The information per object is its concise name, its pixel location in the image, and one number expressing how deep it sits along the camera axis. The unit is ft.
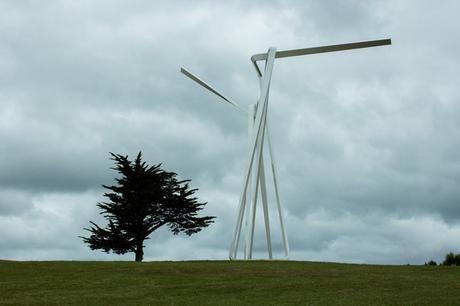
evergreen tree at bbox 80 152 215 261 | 165.89
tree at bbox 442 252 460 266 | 121.60
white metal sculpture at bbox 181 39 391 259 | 112.06
